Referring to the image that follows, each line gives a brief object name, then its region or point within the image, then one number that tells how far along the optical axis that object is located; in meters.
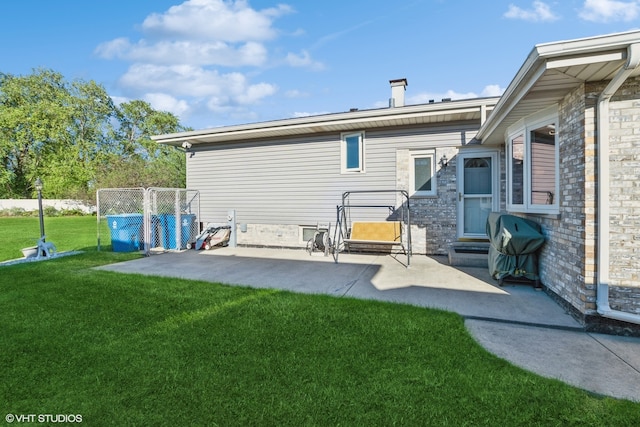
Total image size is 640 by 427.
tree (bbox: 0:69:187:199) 26.39
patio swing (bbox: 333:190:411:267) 6.85
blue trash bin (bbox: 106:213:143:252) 8.05
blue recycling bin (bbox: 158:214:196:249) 8.49
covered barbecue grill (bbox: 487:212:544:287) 4.49
